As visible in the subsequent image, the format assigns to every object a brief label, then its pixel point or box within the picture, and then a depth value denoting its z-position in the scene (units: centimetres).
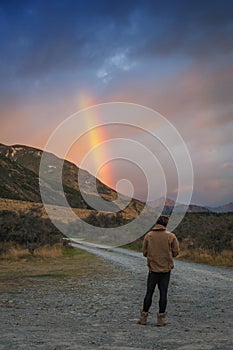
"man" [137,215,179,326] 923
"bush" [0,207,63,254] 3403
